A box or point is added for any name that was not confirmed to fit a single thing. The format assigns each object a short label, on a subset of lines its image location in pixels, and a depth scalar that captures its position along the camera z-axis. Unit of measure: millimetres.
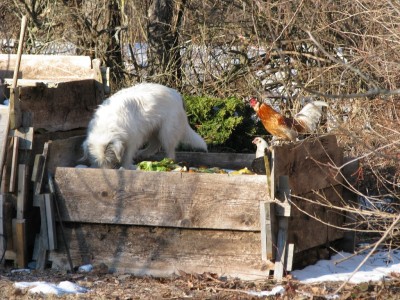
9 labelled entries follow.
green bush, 19141
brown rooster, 15281
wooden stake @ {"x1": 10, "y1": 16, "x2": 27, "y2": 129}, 12766
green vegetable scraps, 14207
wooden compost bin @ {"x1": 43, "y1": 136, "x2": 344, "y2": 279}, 12055
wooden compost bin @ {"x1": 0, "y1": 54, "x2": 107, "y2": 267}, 12656
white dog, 14719
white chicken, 15297
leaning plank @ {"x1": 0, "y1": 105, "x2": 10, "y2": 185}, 12687
